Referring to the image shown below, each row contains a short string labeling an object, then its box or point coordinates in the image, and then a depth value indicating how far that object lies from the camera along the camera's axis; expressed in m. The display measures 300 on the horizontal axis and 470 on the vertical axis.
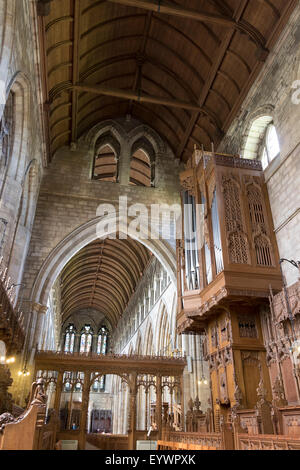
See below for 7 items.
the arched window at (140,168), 18.98
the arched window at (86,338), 38.53
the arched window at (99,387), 35.44
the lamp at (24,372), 11.40
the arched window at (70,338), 38.00
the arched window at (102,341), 38.91
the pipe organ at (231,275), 8.66
